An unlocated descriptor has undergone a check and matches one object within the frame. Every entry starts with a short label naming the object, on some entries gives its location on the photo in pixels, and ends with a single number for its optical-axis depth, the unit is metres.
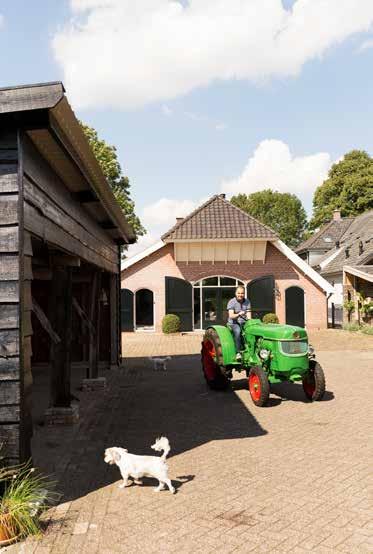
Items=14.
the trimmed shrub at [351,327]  22.39
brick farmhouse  22.86
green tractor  8.11
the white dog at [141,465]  4.57
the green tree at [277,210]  59.16
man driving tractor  9.15
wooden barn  4.23
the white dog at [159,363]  12.50
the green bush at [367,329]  20.72
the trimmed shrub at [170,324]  22.23
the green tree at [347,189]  43.03
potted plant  3.64
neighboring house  23.52
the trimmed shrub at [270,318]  21.65
